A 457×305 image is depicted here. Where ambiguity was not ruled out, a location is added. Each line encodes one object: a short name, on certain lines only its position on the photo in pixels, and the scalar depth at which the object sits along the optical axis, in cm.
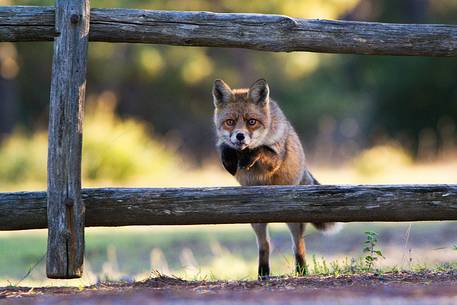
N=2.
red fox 1323
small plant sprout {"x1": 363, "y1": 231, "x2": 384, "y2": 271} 1161
